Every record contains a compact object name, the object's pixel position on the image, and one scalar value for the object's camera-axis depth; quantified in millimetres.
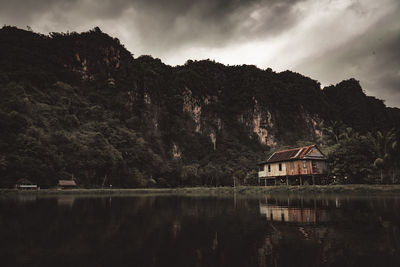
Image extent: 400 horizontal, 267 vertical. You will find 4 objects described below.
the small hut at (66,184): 51931
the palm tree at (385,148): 34469
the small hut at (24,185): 45719
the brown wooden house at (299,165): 39812
